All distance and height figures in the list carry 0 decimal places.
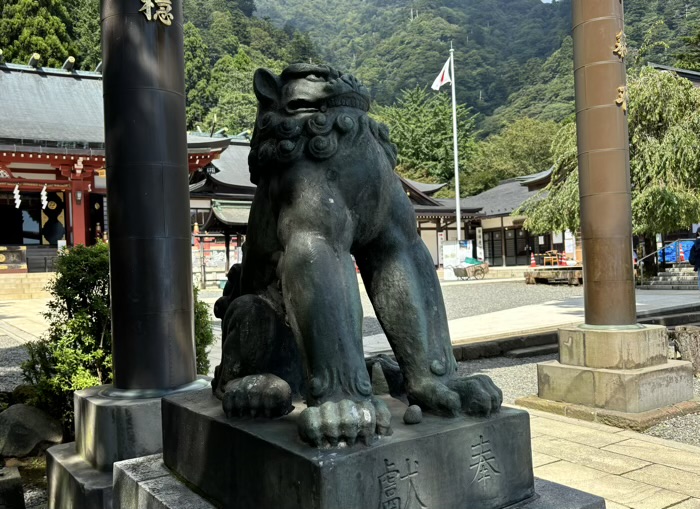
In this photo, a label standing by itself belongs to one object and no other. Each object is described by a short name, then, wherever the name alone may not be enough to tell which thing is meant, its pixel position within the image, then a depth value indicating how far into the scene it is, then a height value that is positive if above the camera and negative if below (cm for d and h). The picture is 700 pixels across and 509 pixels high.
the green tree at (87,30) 3525 +1514
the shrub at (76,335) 384 -43
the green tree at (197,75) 4159 +1430
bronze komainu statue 157 -4
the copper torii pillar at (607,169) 462 +65
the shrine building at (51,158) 1797 +349
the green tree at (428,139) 3903 +802
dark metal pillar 308 +36
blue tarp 2056 -11
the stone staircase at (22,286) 1714 -39
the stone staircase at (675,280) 1601 -91
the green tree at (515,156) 3706 +640
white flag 2311 +711
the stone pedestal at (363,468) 136 -53
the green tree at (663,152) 1451 +245
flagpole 2331 +337
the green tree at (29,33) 2639 +1098
